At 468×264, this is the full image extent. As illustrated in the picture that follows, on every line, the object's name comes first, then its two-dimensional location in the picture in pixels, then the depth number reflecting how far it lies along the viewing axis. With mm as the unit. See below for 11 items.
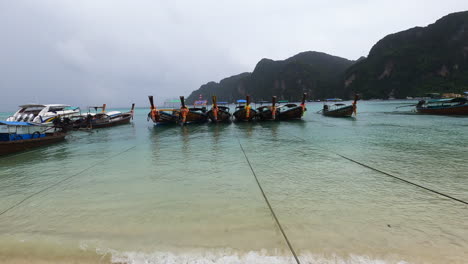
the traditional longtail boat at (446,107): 27500
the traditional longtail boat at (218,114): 28797
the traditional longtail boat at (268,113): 29689
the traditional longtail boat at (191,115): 27156
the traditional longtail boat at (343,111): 34631
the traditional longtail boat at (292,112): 30469
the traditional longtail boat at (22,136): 12312
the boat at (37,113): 21305
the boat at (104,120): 25844
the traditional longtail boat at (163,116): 28109
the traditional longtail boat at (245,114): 29238
